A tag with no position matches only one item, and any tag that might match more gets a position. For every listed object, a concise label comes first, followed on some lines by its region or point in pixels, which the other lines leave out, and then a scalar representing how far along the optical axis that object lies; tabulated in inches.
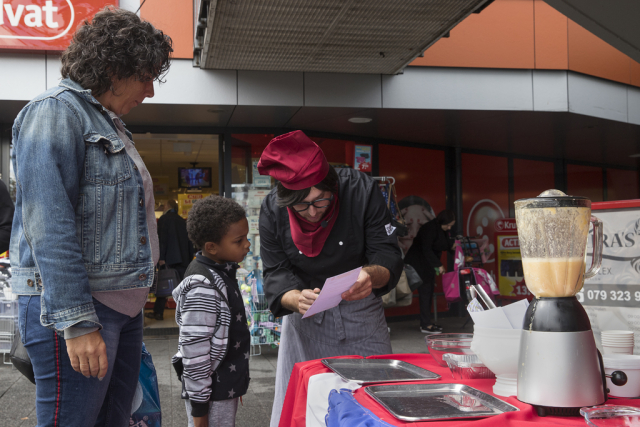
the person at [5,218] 146.2
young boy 89.7
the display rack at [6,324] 223.9
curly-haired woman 53.6
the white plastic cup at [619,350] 61.0
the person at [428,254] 315.6
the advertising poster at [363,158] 344.5
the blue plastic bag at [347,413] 43.9
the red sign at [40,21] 240.1
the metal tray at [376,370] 58.2
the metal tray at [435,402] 44.4
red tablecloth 43.0
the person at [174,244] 322.3
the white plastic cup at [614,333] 61.5
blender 44.3
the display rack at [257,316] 238.1
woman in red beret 84.0
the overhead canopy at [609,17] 159.3
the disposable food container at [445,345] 64.9
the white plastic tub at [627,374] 51.8
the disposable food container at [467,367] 57.9
